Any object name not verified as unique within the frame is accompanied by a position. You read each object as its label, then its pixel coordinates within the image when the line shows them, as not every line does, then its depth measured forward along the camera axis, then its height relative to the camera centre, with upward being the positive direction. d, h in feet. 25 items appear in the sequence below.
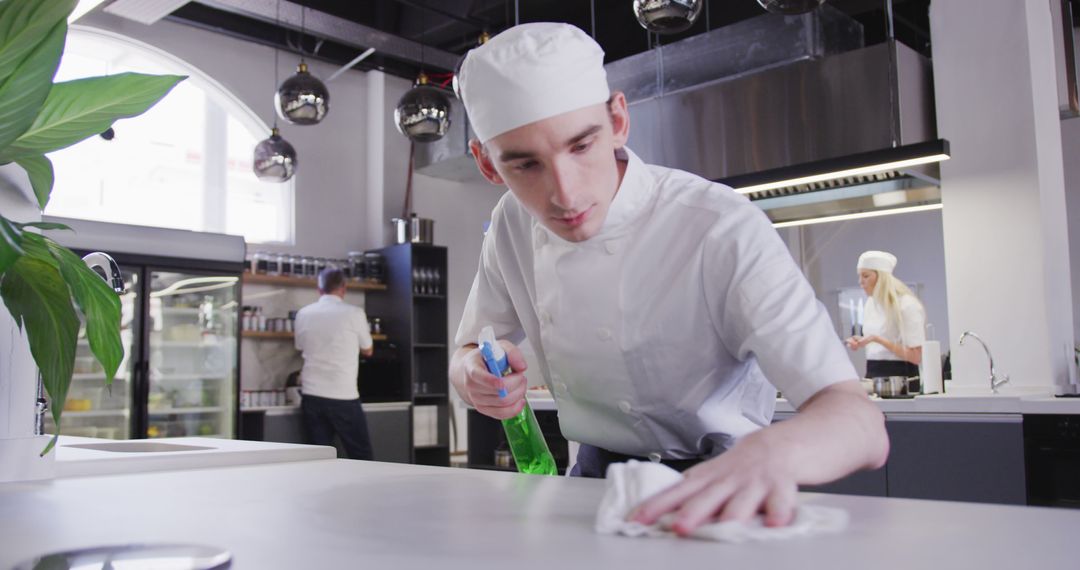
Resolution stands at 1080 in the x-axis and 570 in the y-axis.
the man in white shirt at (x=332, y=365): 19.69 -0.08
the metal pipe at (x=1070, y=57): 13.99 +4.50
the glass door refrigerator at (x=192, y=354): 18.88 +0.21
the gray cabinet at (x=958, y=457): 10.18 -1.27
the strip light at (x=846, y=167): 13.14 +2.82
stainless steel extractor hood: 14.73 +4.24
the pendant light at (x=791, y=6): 9.33 +3.59
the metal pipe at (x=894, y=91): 14.55 +4.19
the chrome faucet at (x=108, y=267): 4.86 +0.53
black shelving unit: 23.20 +0.85
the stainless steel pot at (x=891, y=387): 11.99 -0.49
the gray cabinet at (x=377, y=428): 20.07 -1.54
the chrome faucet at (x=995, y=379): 13.24 -0.47
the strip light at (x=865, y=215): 17.63 +2.67
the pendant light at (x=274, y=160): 17.10 +3.84
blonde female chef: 15.98 +0.51
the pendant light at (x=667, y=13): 10.00 +3.81
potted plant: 2.78 +0.81
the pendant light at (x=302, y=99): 14.08 +4.12
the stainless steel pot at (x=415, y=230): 23.57 +3.38
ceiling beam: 19.45 +7.55
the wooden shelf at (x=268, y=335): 21.01 +0.65
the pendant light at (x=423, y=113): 13.24 +3.63
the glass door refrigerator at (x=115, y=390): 17.85 -0.47
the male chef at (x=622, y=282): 3.81 +0.34
